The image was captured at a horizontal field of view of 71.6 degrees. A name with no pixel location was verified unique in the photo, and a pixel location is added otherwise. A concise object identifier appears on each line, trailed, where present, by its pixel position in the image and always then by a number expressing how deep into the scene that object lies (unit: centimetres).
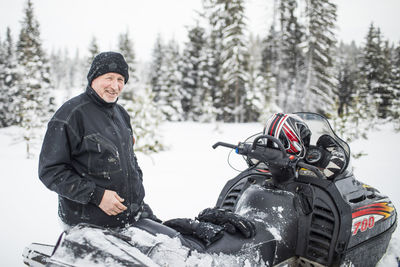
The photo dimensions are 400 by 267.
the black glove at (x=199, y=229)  182
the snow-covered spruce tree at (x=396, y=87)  2016
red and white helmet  262
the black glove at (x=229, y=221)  196
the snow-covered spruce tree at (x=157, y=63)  2881
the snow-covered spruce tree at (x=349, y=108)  1303
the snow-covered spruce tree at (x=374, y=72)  2567
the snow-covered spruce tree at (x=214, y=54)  2588
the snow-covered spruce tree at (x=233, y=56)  2255
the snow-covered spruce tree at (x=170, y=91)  2683
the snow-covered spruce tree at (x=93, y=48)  2800
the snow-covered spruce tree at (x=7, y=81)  2902
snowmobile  160
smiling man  171
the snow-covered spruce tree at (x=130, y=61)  2552
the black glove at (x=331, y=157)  259
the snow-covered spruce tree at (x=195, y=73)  2669
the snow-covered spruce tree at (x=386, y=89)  2562
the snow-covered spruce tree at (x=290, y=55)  2364
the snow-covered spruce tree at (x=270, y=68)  2538
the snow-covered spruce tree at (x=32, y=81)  1397
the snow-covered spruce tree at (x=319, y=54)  1916
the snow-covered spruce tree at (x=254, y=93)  2478
